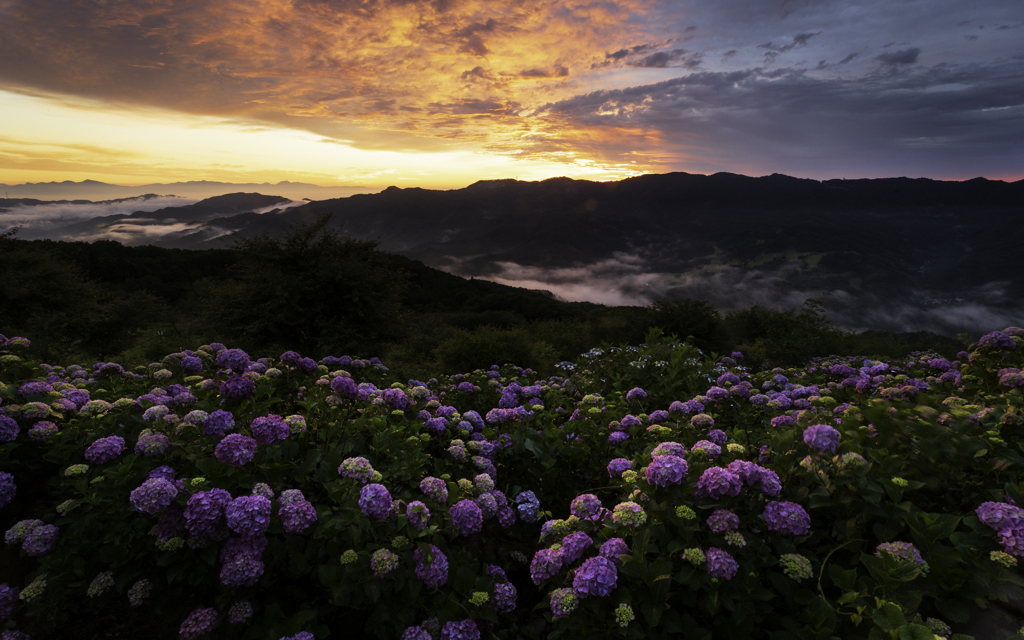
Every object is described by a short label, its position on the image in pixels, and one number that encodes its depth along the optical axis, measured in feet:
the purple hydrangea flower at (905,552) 7.34
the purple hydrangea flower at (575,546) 8.02
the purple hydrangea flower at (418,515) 8.12
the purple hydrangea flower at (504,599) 8.93
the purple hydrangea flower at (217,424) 9.36
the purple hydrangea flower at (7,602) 7.98
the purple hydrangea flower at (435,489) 9.03
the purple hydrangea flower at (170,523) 7.98
